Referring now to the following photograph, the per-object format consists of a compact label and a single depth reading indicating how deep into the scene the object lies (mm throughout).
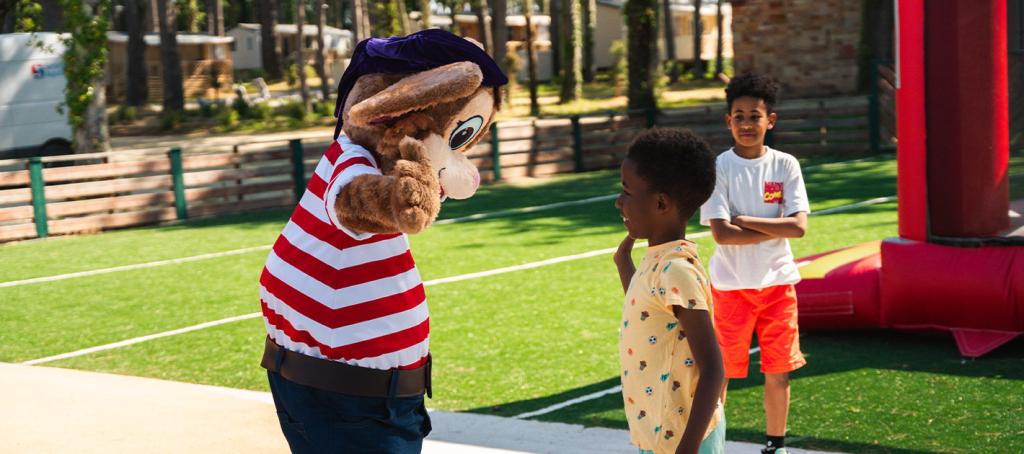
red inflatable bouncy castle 7203
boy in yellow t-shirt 3340
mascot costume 3100
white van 21656
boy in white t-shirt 5195
